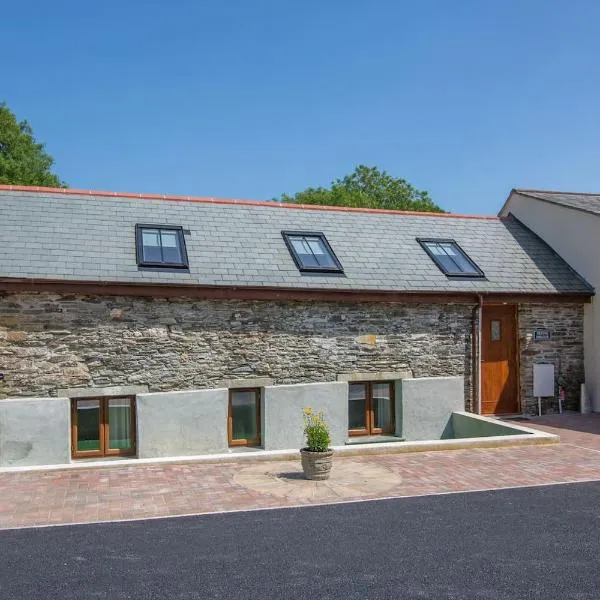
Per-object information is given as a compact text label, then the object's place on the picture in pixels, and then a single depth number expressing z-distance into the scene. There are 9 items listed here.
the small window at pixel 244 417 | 13.24
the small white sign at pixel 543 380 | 15.27
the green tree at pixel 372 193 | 42.62
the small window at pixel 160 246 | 12.97
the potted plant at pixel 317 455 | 9.61
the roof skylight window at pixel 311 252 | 14.04
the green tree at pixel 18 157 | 30.77
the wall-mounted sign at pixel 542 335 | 15.41
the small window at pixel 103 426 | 12.26
